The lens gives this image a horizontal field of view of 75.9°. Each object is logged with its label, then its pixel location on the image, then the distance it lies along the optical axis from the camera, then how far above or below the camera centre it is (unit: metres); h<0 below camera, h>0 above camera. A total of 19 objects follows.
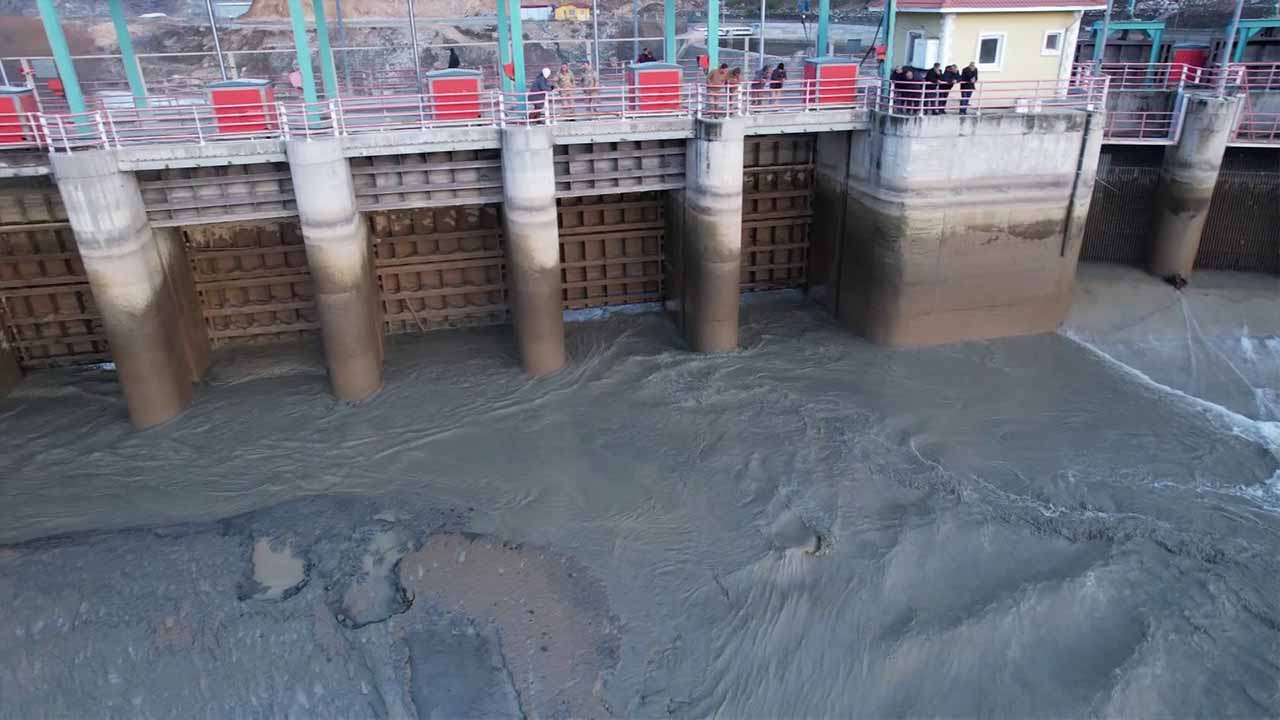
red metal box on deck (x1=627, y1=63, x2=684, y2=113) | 16.08 -0.84
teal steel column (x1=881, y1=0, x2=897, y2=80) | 16.19 +0.03
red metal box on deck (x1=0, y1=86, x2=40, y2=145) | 13.91 -0.88
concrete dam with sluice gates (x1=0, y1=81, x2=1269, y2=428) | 14.23 -3.59
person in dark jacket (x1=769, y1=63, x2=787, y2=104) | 16.67 -0.84
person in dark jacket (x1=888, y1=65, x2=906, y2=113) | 15.72 -1.04
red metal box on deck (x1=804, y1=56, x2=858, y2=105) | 16.51 -0.87
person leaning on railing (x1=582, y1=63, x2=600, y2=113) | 15.31 -0.84
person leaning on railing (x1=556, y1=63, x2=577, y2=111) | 15.73 -0.76
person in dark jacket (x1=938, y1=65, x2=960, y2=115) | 15.38 -0.90
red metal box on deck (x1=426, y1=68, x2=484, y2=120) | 15.16 -0.74
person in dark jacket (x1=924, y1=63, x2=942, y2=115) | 15.49 -1.02
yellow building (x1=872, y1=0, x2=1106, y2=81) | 16.02 -0.09
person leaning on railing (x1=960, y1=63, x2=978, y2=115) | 15.76 -0.89
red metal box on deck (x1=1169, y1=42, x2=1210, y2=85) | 22.94 -0.79
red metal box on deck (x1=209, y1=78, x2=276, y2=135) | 14.23 -0.85
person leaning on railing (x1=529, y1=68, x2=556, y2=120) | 15.18 -0.85
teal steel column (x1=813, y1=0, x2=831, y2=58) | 17.81 +0.17
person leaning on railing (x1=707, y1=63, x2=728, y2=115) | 15.44 -0.93
